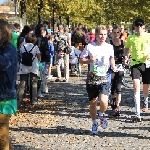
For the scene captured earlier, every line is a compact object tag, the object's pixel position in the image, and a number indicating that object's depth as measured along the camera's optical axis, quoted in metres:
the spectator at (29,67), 11.03
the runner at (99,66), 8.23
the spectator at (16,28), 13.56
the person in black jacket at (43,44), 12.85
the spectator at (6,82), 5.54
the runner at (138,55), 9.66
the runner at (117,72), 10.29
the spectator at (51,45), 16.55
